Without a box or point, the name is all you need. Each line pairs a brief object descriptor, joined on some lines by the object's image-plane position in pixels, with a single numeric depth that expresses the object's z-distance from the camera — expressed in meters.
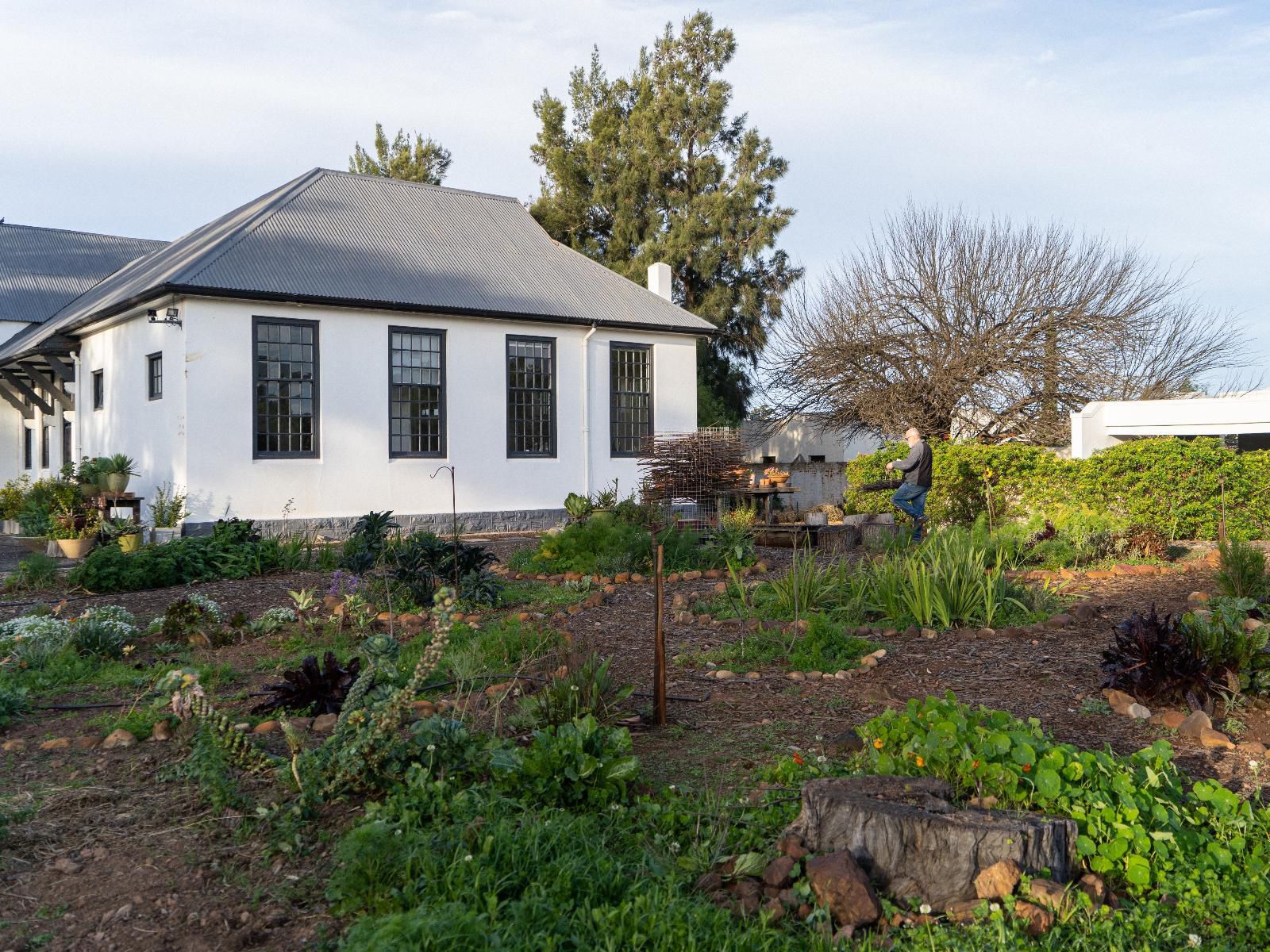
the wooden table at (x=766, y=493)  15.91
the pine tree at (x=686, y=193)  29.80
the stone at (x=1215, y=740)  4.29
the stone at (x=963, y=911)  2.84
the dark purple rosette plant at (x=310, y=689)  4.73
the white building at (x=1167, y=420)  16.48
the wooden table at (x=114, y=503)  14.58
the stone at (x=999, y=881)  2.86
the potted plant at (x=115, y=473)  14.74
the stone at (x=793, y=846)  3.10
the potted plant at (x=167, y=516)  14.52
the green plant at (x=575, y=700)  4.30
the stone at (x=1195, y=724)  4.40
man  11.67
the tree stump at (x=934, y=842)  2.94
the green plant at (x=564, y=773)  3.49
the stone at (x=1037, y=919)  2.75
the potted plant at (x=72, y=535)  13.52
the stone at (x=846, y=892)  2.81
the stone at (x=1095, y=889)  2.97
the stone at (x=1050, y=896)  2.80
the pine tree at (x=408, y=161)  36.34
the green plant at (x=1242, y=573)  7.31
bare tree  22.50
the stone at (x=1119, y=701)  4.82
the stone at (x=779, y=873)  2.99
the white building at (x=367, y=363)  15.12
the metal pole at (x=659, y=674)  4.58
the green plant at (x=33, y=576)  9.61
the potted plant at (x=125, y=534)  13.38
